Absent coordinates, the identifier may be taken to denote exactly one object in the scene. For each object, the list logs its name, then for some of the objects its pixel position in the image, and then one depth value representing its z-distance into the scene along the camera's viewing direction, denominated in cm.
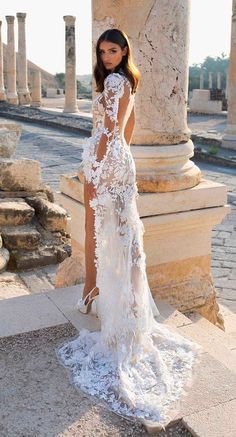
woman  259
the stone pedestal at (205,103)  2345
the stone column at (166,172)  337
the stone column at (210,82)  4131
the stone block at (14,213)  574
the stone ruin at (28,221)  555
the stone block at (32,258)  547
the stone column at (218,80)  4151
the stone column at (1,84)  2980
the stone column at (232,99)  1364
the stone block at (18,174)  642
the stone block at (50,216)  602
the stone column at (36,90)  2794
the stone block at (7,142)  744
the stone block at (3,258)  518
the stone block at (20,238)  559
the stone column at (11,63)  2934
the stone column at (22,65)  2836
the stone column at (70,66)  2303
